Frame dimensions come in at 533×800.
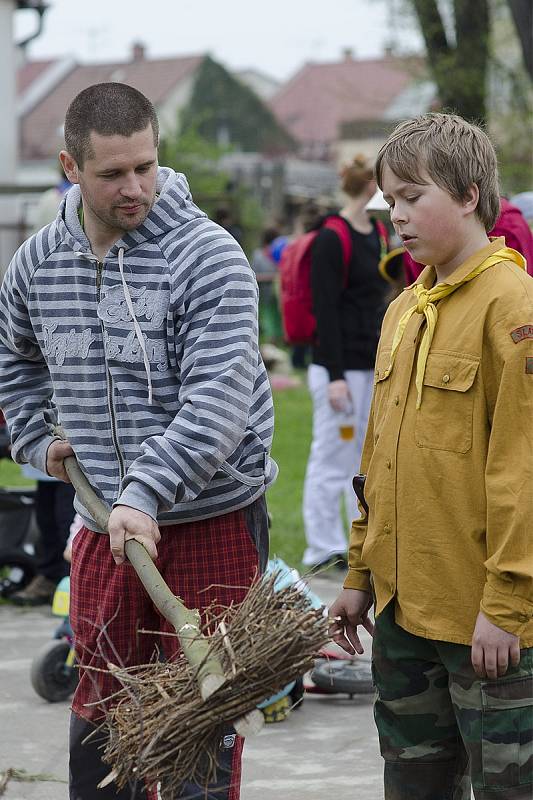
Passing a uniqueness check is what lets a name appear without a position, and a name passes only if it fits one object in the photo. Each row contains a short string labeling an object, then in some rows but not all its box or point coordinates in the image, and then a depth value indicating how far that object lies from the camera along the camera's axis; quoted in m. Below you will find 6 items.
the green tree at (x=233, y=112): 94.78
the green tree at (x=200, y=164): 40.39
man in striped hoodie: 4.39
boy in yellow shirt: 3.90
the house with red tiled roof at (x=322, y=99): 98.53
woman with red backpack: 10.08
